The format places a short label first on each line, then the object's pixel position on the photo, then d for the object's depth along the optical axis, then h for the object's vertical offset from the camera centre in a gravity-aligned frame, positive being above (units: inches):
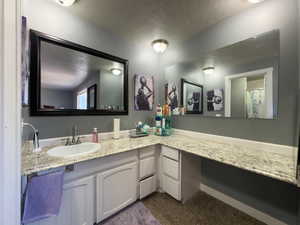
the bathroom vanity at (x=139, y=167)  41.1 -21.7
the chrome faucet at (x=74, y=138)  57.4 -12.5
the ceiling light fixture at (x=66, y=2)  51.9 +44.1
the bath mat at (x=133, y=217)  52.3 -44.6
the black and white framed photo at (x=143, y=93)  84.3 +12.8
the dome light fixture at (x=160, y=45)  79.2 +41.6
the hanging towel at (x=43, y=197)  33.4 -23.2
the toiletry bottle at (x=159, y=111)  85.0 +0.4
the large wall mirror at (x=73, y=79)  51.8 +15.0
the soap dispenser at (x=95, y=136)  63.1 -12.1
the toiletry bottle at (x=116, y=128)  71.4 -9.2
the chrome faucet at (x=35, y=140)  48.1 -11.0
